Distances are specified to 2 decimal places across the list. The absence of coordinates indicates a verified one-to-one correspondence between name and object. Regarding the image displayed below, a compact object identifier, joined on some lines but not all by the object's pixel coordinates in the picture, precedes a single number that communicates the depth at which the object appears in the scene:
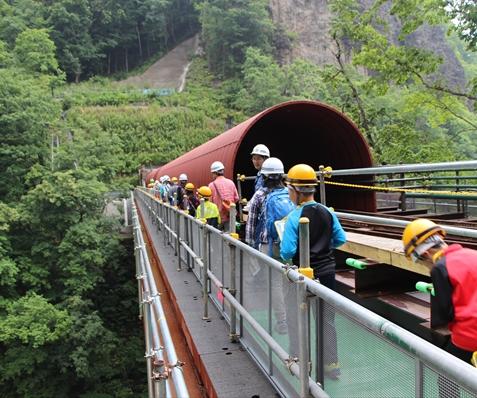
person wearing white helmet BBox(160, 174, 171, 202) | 13.26
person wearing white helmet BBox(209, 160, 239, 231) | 7.09
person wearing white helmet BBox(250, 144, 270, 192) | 5.74
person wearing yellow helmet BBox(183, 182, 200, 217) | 9.52
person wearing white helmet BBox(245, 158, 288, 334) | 4.34
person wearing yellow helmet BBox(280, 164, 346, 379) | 3.45
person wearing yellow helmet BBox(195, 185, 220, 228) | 7.42
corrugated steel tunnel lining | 8.41
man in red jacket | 2.20
